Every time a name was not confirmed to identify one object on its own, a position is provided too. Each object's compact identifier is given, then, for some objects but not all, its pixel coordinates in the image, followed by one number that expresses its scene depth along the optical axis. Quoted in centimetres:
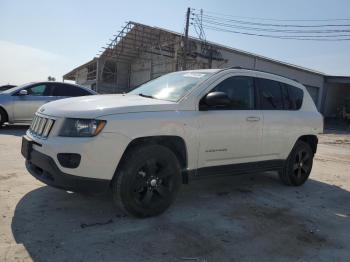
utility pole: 2392
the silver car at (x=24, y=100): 1141
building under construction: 2472
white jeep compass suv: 406
